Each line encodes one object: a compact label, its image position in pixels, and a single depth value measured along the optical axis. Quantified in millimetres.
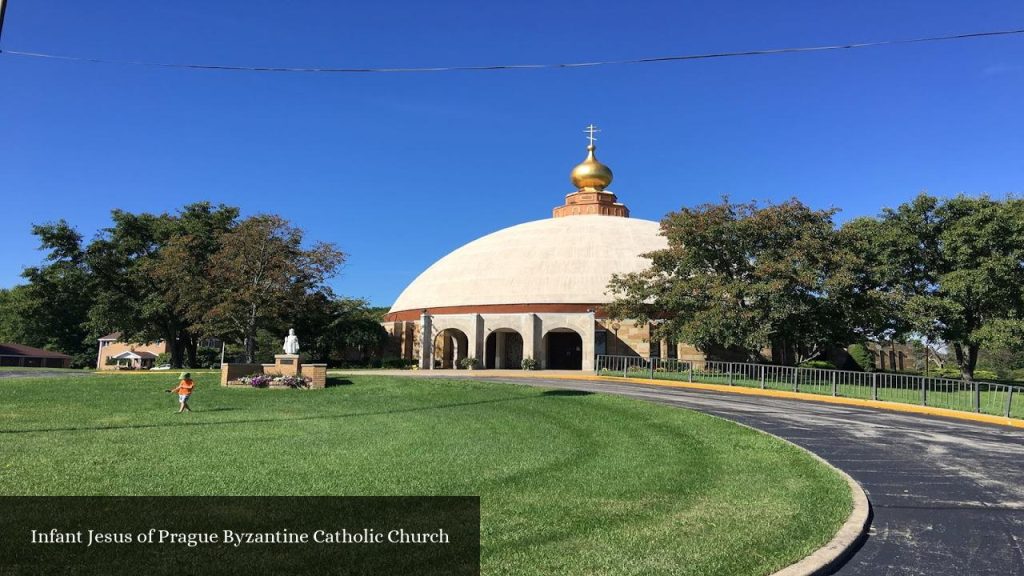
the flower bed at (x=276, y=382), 23031
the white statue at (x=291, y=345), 25922
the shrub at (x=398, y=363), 45344
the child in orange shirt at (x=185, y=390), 15469
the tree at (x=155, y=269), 37000
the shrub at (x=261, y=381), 23094
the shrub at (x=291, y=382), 23031
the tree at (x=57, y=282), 39969
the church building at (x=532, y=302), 43344
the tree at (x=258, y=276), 33750
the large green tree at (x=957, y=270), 30406
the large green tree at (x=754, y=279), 29188
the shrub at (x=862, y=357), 46559
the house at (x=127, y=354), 58706
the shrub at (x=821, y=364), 41475
